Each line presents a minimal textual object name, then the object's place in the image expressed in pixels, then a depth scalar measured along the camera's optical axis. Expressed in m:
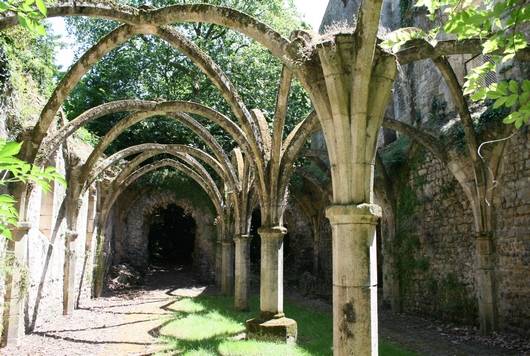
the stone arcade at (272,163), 3.84
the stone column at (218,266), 16.37
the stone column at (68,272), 10.72
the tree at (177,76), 17.44
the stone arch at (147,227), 18.25
